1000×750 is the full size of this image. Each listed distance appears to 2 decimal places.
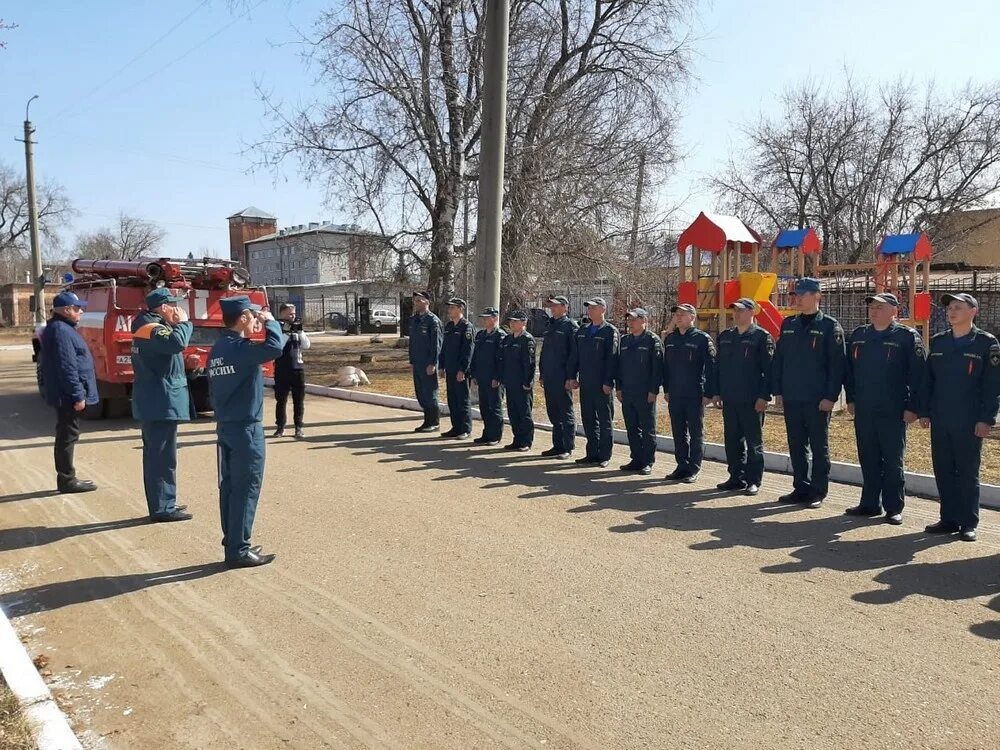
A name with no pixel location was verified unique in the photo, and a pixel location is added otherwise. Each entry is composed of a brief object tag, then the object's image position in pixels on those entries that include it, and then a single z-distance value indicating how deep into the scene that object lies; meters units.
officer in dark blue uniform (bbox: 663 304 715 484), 7.85
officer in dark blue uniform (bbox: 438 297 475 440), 10.47
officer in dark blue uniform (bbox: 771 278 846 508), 6.79
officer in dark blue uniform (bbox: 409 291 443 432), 10.76
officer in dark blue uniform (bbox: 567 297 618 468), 8.72
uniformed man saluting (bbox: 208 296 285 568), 5.14
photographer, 10.44
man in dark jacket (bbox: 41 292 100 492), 7.16
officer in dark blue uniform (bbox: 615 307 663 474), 8.24
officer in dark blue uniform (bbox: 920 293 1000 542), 5.76
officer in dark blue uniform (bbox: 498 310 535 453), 9.60
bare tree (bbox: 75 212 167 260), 69.75
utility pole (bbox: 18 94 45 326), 24.79
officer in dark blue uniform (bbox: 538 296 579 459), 9.13
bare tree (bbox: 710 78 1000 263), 32.41
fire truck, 11.33
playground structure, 15.23
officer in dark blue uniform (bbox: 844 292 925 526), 6.29
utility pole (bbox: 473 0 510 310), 12.08
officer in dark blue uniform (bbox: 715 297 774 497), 7.32
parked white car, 41.78
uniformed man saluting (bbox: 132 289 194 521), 6.31
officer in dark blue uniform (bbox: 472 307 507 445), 10.01
